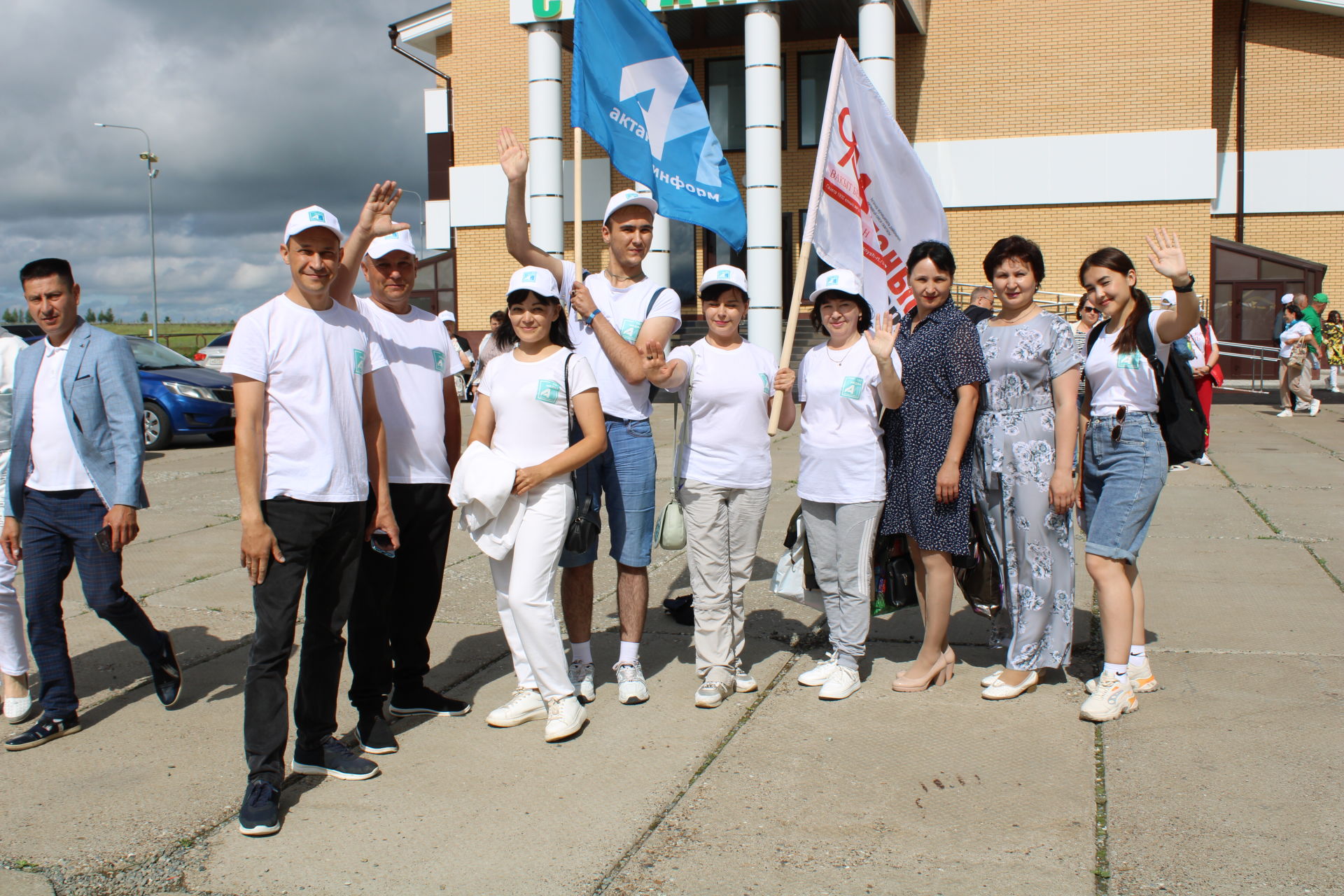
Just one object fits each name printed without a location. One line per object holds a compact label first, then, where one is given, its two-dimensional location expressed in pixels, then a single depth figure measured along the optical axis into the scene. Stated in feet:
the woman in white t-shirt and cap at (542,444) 13.32
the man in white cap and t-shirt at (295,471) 11.12
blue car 47.29
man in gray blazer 14.01
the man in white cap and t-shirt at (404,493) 13.43
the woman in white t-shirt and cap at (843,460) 14.51
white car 78.28
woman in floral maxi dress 14.10
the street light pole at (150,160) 120.47
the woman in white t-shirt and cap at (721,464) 14.53
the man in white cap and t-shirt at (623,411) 14.52
